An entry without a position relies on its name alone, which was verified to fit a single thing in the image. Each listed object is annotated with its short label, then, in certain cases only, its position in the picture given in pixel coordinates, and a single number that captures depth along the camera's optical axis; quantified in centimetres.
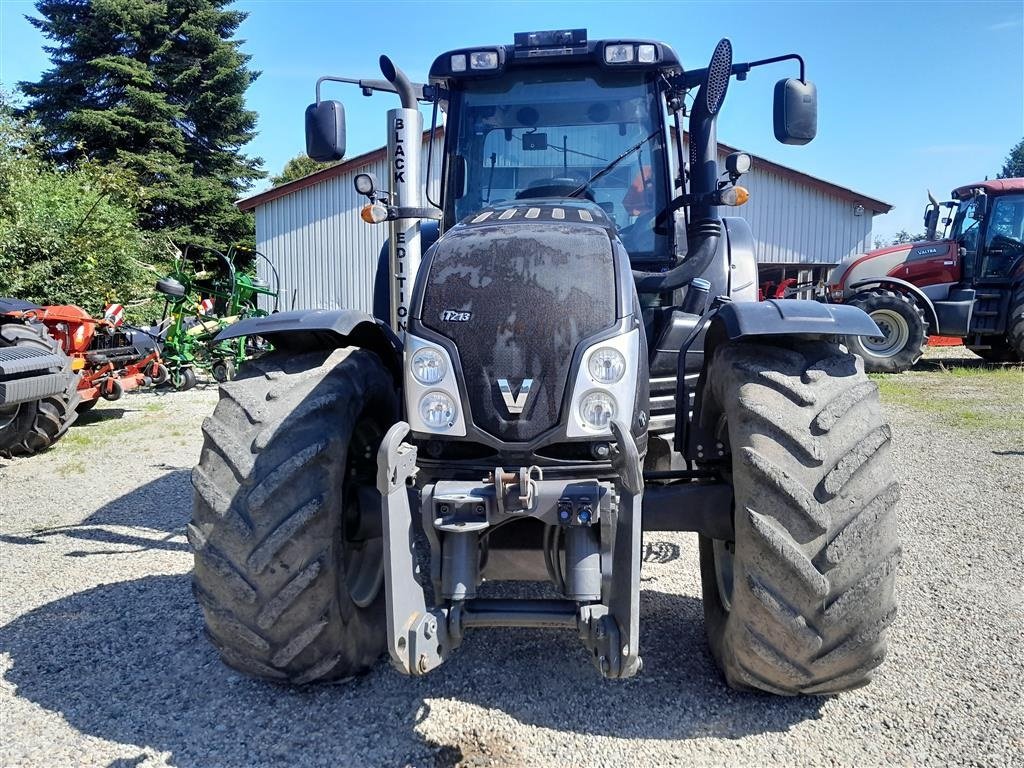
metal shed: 2045
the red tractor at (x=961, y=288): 1227
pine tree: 2456
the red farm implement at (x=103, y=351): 789
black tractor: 231
